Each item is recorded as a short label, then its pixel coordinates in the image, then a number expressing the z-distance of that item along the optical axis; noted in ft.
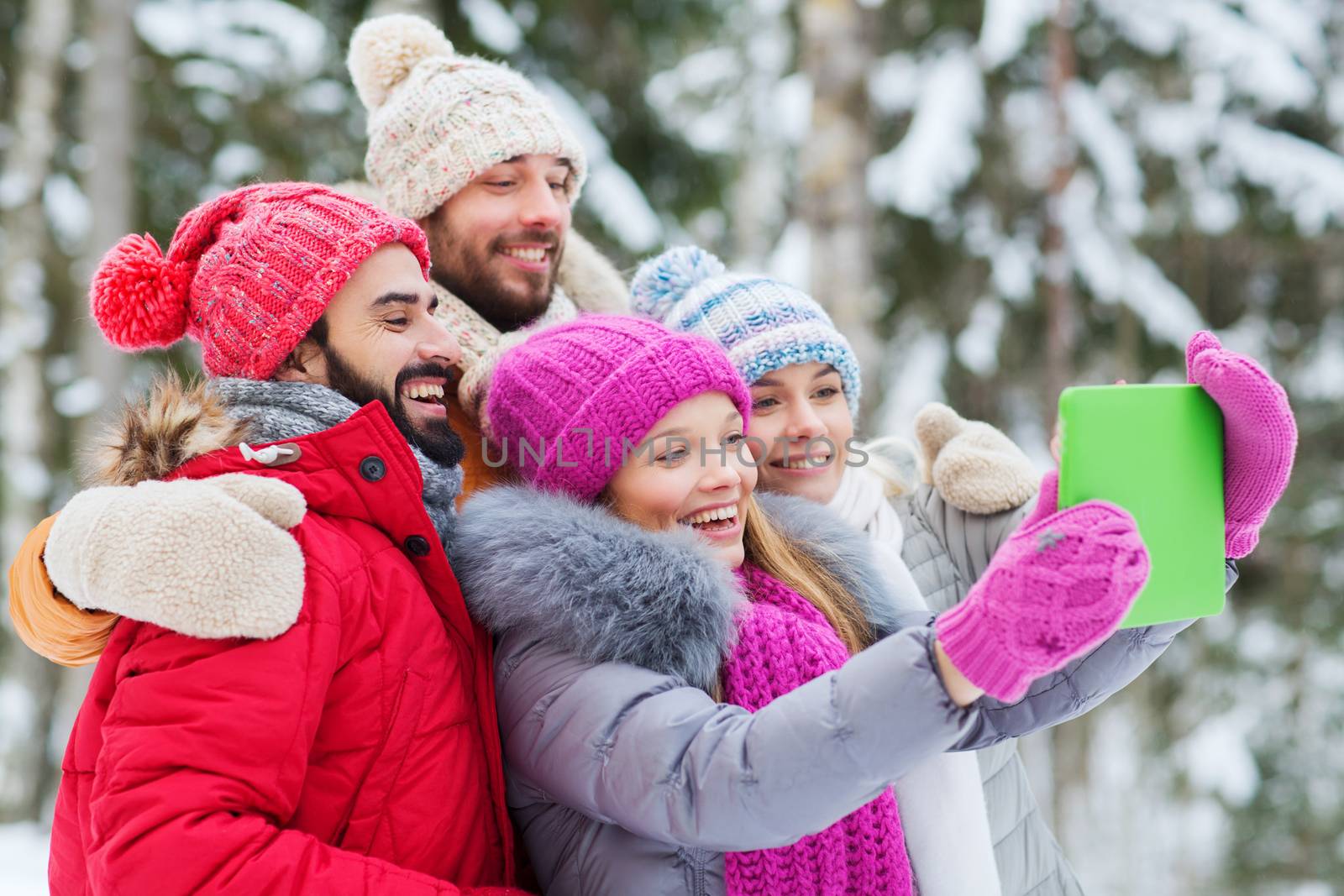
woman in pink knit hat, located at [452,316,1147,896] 4.19
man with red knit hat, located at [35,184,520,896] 4.58
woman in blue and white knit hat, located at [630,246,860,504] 7.50
